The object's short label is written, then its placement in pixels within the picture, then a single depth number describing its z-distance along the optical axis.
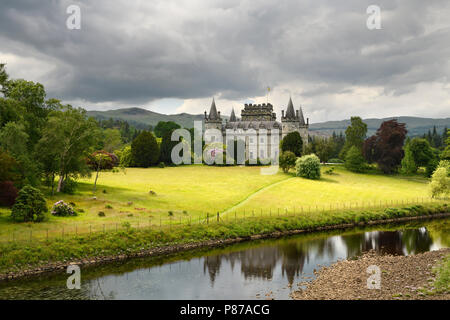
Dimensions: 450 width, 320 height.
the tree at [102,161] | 59.75
